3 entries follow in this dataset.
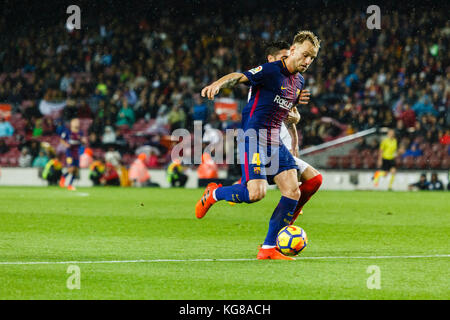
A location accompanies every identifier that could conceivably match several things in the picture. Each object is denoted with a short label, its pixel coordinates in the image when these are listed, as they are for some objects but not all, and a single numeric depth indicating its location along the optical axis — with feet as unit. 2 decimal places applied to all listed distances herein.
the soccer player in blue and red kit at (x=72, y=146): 134.51
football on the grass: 50.72
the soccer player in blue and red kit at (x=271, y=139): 52.03
